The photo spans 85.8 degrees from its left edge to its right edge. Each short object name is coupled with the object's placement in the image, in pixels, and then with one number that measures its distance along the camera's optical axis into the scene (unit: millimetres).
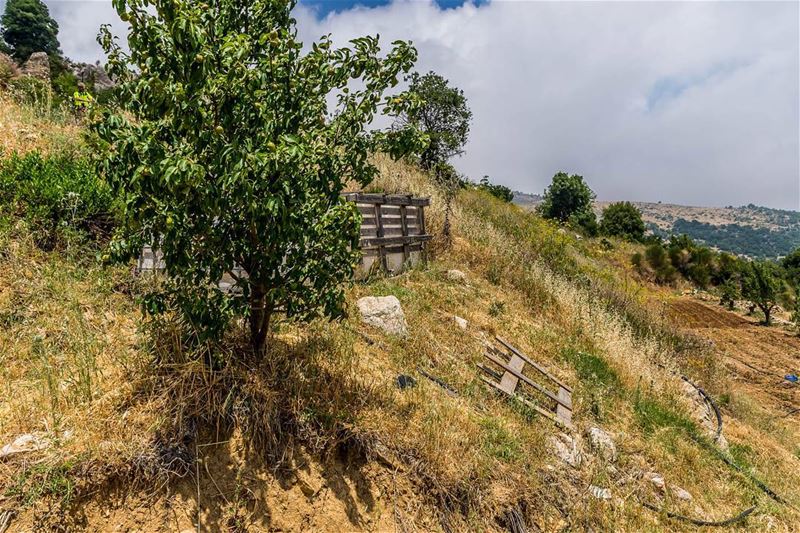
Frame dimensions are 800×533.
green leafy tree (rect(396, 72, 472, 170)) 17047
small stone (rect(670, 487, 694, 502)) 4344
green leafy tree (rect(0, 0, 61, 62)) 32469
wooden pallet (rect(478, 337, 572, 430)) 4816
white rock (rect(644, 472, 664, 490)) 4379
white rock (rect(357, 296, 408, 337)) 4945
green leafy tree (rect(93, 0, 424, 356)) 2168
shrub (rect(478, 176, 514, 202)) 18269
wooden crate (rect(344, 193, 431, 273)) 6754
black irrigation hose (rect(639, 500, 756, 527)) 4016
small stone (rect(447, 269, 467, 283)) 7595
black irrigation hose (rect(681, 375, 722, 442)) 6325
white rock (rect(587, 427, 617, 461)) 4504
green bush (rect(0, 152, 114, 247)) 4117
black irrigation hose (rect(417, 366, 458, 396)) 4361
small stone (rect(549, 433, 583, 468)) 4117
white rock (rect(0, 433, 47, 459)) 2193
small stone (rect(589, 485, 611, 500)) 3815
